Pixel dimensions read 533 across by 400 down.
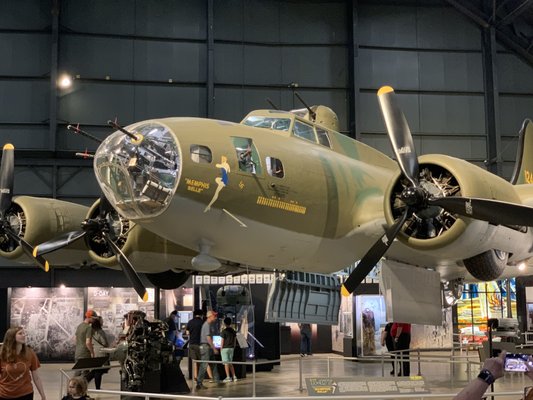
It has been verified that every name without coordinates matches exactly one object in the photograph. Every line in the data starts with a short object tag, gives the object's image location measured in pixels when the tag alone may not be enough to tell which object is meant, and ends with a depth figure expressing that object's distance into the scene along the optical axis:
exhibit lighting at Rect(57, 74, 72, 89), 25.58
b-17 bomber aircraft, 8.98
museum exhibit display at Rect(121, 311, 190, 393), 12.07
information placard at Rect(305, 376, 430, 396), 7.28
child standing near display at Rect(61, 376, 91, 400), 6.09
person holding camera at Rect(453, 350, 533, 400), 2.90
